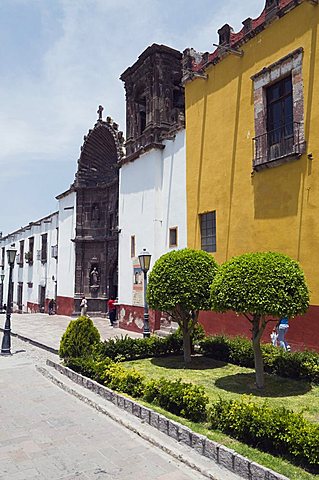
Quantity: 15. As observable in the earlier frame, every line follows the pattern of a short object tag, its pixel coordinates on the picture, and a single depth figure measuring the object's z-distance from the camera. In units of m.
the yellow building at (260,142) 9.46
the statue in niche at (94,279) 23.03
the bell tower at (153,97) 16.66
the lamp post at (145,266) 11.03
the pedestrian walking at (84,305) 21.18
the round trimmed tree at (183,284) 9.04
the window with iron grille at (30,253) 31.51
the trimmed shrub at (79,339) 9.53
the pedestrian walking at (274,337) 9.80
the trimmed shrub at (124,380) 7.03
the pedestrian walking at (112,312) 19.12
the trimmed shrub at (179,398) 5.83
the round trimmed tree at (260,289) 6.71
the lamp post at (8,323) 12.26
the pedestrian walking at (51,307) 25.38
